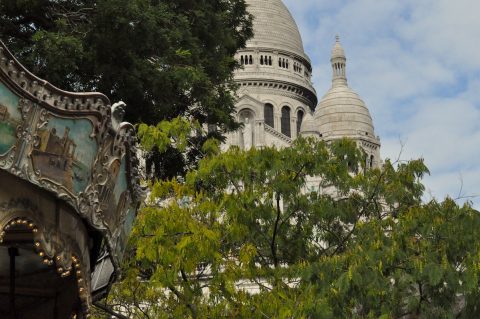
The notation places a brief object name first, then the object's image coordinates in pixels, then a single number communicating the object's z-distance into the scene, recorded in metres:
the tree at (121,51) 17.28
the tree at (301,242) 14.80
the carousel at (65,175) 8.84
